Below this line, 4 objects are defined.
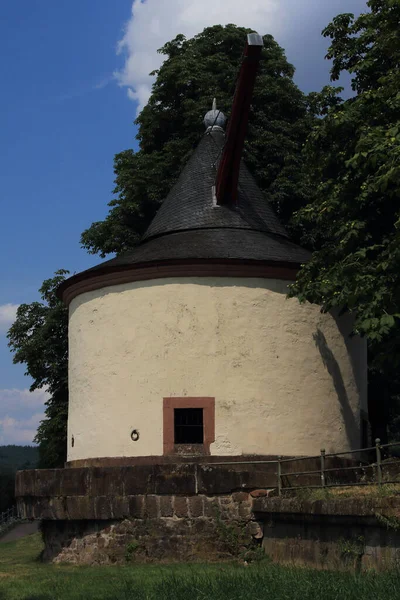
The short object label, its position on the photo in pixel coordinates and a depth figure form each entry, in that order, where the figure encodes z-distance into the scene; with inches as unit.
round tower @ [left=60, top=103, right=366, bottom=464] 695.7
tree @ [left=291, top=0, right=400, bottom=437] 592.4
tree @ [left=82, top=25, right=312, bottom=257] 1135.0
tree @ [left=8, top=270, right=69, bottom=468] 1086.4
